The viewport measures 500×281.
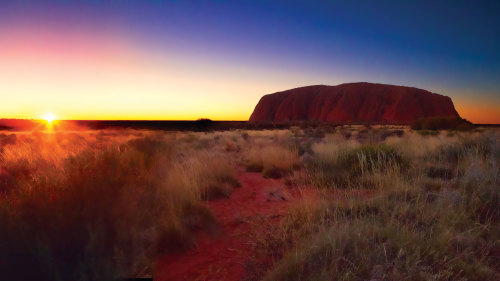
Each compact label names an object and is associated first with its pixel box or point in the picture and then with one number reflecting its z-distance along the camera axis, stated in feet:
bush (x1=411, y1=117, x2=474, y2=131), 131.95
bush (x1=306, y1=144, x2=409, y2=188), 24.18
